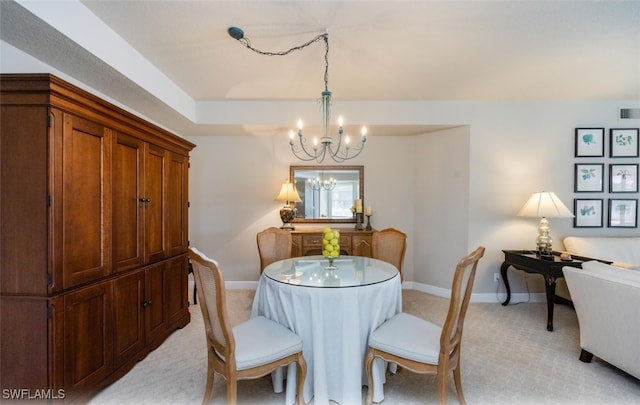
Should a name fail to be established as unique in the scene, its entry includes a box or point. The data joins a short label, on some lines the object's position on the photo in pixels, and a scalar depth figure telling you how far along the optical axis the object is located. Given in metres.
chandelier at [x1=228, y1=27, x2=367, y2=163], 2.06
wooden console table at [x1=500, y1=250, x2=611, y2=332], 2.82
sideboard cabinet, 3.67
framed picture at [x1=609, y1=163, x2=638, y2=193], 3.53
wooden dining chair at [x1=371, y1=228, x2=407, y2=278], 2.94
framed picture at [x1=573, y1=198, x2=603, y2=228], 3.58
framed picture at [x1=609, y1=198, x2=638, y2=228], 3.56
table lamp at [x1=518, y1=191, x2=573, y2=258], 3.15
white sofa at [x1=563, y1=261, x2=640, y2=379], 1.87
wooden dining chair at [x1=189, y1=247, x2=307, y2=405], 1.53
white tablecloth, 1.73
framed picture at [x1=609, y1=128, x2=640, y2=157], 3.52
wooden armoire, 1.52
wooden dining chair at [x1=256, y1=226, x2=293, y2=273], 3.13
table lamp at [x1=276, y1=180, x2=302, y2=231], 3.80
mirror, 4.15
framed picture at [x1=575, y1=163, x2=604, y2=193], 3.55
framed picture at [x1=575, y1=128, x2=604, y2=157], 3.54
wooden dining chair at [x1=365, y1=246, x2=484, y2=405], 1.56
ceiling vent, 3.53
